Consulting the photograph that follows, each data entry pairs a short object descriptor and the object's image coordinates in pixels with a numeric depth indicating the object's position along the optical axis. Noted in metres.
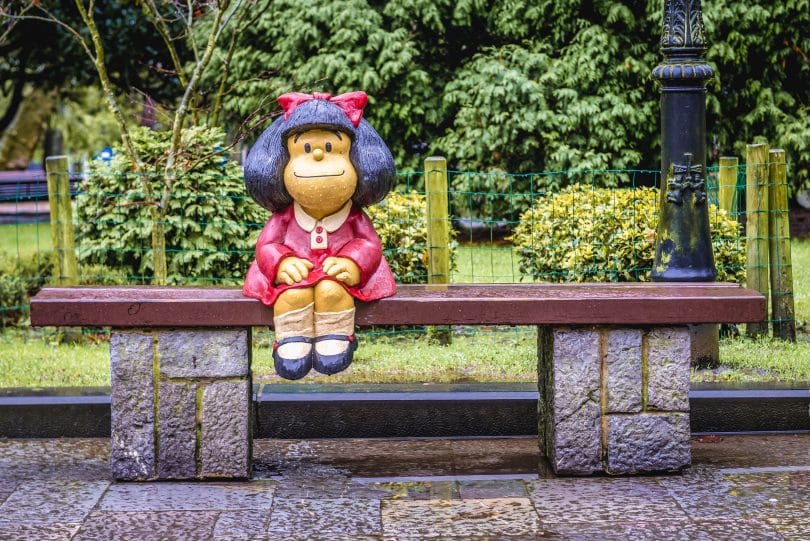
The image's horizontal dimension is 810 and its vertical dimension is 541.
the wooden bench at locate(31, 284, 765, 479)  4.77
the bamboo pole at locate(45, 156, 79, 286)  7.77
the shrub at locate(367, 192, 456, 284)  8.12
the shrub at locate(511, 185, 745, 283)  7.86
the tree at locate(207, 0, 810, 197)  13.66
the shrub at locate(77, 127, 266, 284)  8.18
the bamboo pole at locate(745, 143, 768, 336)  7.58
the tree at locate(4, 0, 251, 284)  7.85
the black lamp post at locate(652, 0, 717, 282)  6.26
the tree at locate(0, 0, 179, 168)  18.34
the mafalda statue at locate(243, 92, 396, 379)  4.66
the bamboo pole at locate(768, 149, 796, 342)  7.55
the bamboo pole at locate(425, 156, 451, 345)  7.53
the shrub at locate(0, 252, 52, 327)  8.88
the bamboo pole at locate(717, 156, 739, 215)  7.97
